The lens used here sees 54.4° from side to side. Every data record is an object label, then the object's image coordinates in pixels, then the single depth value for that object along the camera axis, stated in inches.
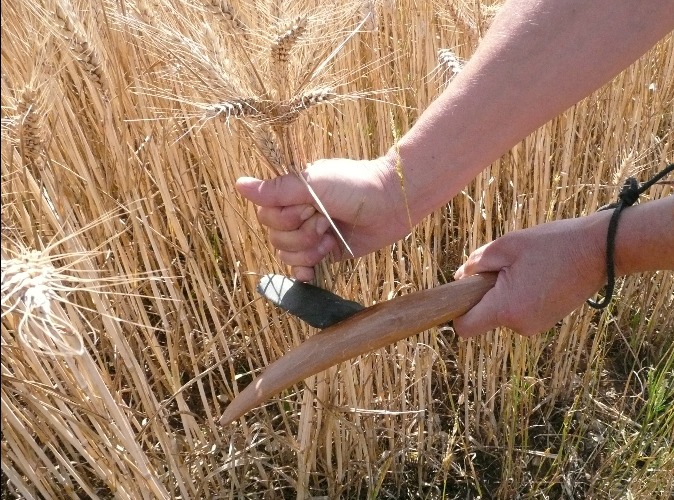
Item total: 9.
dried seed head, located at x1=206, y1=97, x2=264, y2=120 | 33.2
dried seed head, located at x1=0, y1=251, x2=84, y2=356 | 24.2
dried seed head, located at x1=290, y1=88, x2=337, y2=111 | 34.4
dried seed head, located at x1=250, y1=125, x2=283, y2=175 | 34.7
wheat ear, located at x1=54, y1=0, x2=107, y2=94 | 34.7
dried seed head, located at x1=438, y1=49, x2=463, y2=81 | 49.3
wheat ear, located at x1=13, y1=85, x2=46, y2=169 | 31.3
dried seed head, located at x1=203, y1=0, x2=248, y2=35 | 35.0
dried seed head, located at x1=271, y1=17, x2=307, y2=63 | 34.3
